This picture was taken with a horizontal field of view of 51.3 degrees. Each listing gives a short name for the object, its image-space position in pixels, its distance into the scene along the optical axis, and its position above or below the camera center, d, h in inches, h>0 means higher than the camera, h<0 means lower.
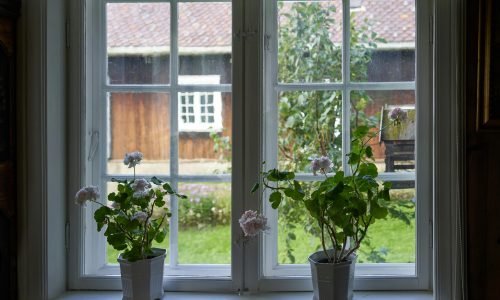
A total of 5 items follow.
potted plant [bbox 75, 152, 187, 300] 69.3 -11.0
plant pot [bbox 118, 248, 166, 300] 69.9 -17.6
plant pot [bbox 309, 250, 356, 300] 68.0 -17.3
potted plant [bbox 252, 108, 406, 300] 67.1 -7.7
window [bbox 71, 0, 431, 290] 76.7 +5.5
